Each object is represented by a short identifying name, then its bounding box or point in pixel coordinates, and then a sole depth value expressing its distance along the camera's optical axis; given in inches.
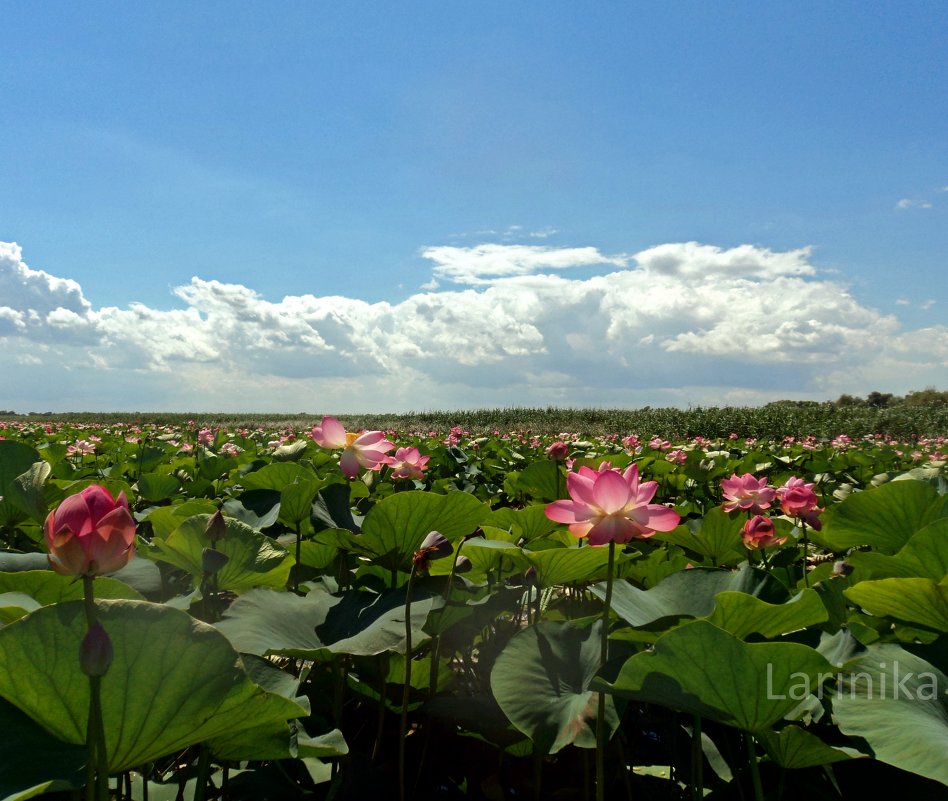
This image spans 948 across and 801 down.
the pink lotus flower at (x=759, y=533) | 69.5
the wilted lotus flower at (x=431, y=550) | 52.9
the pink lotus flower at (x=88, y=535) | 32.6
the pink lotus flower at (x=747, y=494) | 81.2
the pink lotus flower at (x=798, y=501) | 80.5
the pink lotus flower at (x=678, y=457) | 178.1
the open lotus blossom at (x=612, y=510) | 47.3
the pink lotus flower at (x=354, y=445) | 76.8
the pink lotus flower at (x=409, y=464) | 91.5
